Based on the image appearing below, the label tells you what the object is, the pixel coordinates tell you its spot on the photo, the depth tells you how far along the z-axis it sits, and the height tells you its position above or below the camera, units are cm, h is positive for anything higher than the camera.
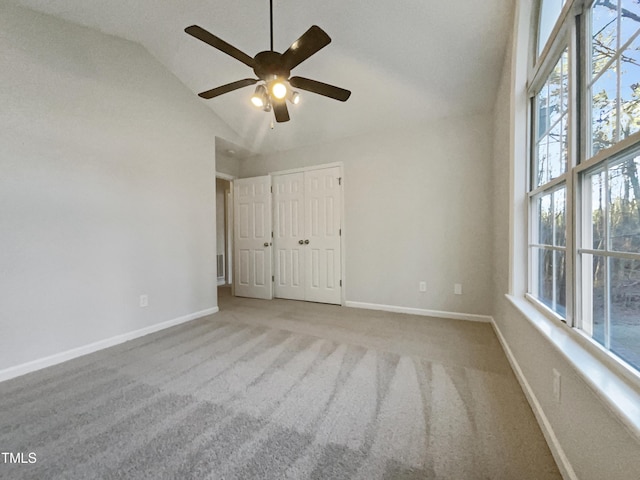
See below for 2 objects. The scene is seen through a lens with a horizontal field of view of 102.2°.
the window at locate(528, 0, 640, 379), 89 +29
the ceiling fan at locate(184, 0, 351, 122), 153 +114
